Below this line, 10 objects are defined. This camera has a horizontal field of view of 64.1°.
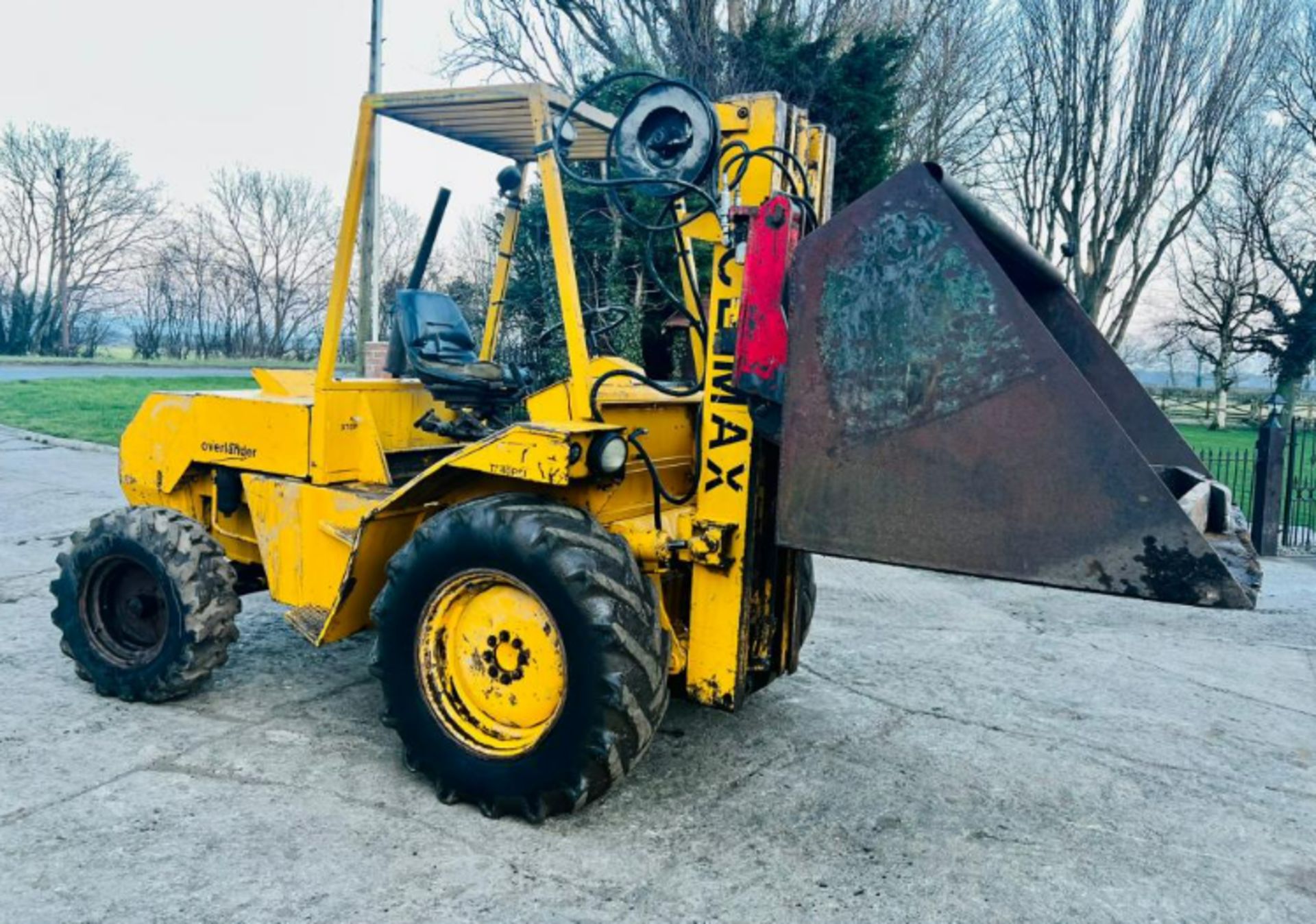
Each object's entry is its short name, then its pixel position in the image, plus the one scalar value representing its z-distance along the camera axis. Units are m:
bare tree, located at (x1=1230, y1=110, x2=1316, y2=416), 27.41
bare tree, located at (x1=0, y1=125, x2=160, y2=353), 40.34
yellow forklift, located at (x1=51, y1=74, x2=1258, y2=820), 3.02
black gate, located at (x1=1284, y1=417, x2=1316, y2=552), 11.36
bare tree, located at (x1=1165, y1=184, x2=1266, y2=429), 30.45
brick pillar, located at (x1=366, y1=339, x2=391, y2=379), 11.50
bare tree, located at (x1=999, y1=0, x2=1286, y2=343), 20.17
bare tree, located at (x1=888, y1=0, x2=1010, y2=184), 18.59
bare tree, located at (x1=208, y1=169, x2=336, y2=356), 42.84
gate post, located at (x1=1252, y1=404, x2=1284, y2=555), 10.84
